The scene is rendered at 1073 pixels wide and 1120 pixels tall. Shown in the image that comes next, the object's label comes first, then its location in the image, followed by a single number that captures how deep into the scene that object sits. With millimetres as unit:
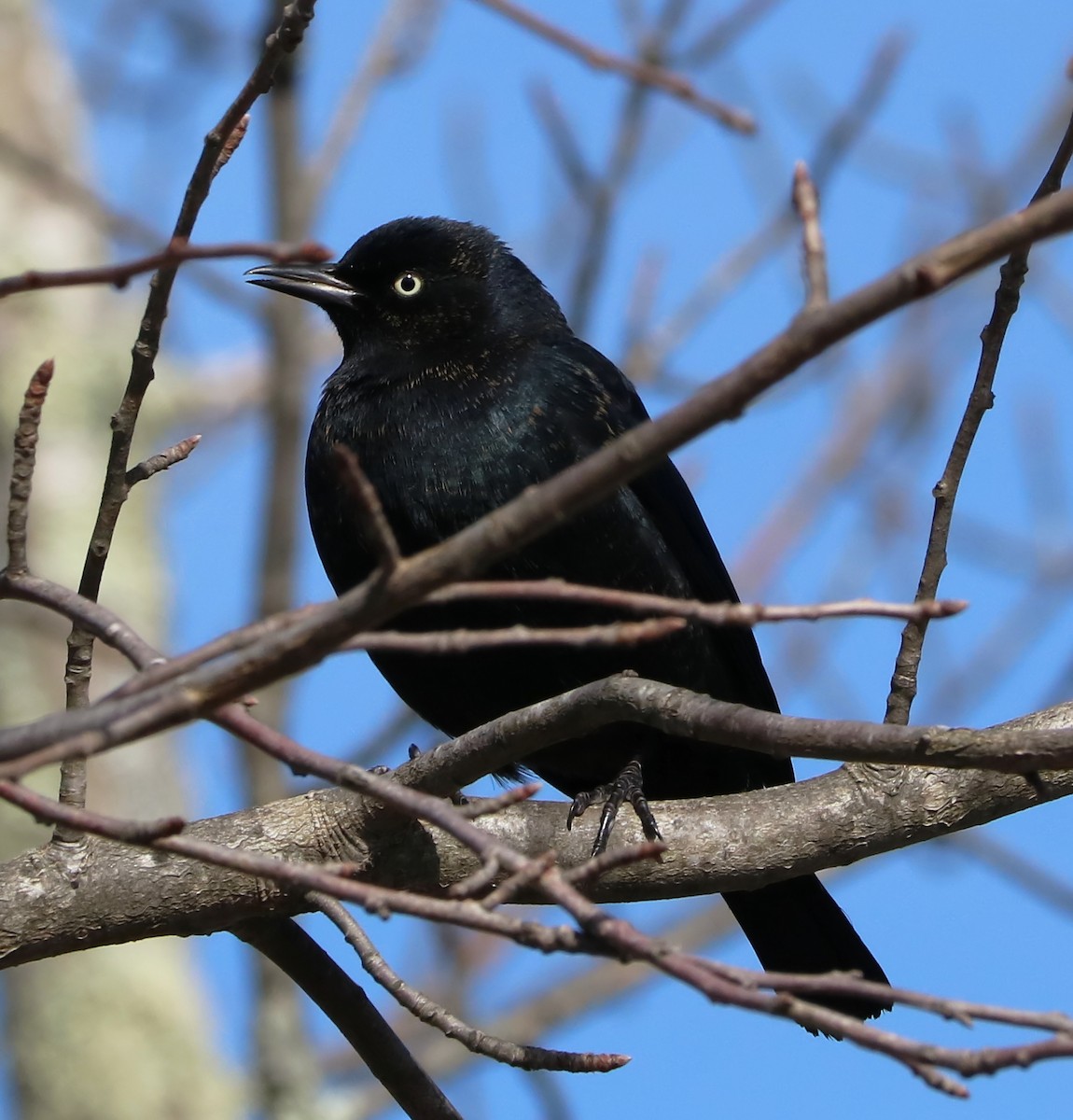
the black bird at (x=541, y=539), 7211
